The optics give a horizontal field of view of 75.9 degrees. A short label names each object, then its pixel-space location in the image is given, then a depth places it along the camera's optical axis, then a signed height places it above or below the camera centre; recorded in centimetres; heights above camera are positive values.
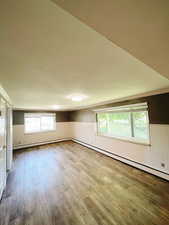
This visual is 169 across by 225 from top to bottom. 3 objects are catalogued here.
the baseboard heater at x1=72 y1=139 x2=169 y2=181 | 247 -135
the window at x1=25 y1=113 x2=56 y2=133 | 564 -20
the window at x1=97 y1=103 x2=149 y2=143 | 297 -20
